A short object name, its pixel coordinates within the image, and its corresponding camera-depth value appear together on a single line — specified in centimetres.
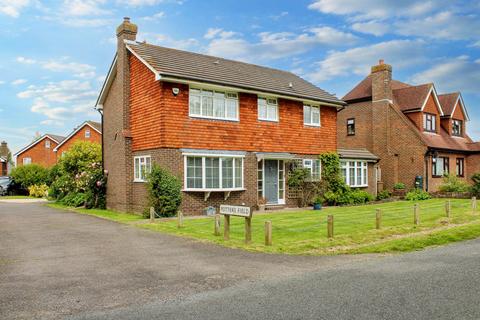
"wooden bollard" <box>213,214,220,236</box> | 1382
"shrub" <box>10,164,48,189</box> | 4397
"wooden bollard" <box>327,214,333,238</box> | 1290
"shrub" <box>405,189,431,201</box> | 2917
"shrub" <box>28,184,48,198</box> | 4175
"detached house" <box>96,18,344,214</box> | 2041
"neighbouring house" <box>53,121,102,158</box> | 4975
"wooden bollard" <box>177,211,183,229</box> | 1555
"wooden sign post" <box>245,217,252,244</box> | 1208
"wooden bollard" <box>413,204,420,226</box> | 1590
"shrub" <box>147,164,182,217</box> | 1920
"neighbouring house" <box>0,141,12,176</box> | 6447
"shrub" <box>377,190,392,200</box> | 3063
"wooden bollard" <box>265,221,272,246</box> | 1187
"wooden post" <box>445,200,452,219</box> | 1801
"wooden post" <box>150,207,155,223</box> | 1739
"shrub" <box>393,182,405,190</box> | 3134
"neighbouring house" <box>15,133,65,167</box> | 5859
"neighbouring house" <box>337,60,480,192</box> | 3160
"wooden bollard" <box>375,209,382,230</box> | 1462
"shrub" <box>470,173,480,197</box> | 2869
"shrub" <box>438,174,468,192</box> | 3059
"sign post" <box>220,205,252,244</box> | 1193
